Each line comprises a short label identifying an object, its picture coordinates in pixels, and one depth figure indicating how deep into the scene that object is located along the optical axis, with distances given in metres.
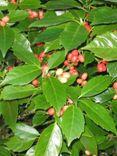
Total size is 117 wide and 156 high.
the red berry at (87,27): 1.19
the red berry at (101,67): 1.26
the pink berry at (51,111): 1.25
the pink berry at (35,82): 1.22
